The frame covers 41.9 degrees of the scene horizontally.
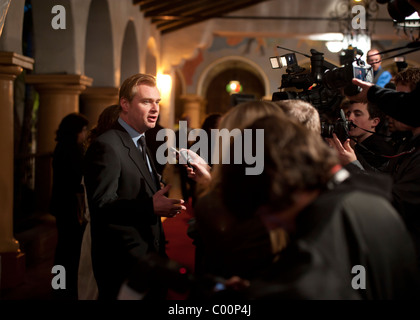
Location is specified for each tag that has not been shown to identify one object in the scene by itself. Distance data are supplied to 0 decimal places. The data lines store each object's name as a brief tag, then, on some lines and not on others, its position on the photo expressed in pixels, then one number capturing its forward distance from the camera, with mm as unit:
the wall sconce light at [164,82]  11711
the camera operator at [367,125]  3289
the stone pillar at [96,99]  8469
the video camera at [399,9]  2503
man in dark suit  2400
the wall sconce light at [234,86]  15539
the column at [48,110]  6410
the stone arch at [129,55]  10727
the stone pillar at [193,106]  15695
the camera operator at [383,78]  5227
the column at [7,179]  4652
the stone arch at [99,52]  8398
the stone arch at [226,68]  15750
